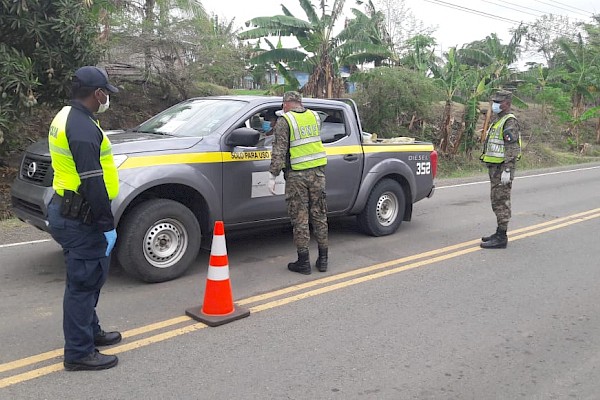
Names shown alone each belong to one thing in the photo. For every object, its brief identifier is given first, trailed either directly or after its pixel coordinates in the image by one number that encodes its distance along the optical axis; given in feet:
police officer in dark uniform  11.23
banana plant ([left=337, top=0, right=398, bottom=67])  53.52
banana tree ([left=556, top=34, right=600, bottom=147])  84.17
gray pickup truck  17.19
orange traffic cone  14.94
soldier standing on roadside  23.62
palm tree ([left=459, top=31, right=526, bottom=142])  63.62
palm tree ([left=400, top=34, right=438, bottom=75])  64.64
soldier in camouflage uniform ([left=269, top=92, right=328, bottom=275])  19.16
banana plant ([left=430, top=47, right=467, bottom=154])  60.29
